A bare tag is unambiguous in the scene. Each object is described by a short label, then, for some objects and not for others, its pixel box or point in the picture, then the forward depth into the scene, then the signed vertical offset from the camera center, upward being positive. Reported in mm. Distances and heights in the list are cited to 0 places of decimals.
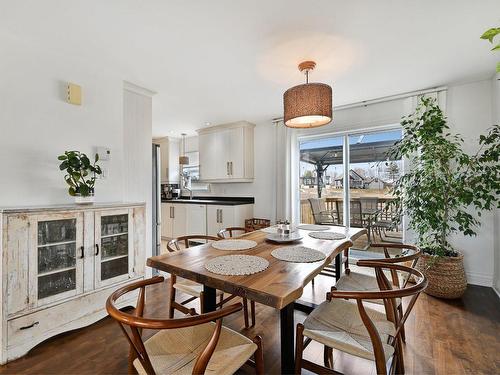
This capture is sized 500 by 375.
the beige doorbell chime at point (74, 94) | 2309 +914
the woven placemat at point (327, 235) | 2002 -392
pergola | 3645 +556
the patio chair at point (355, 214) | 3812 -389
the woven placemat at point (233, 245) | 1718 -407
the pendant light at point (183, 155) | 5535 +843
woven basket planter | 2539 -924
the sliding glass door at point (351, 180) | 3627 +143
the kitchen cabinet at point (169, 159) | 5806 +744
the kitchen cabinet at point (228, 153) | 4523 +709
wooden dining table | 1048 -428
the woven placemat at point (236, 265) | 1254 -415
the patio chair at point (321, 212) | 4086 -393
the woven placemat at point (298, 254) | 1448 -409
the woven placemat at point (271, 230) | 2352 -398
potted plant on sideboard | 2129 +143
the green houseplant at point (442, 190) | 2521 -13
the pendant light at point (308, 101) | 1942 +709
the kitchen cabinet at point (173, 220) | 5113 -647
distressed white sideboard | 1655 -593
